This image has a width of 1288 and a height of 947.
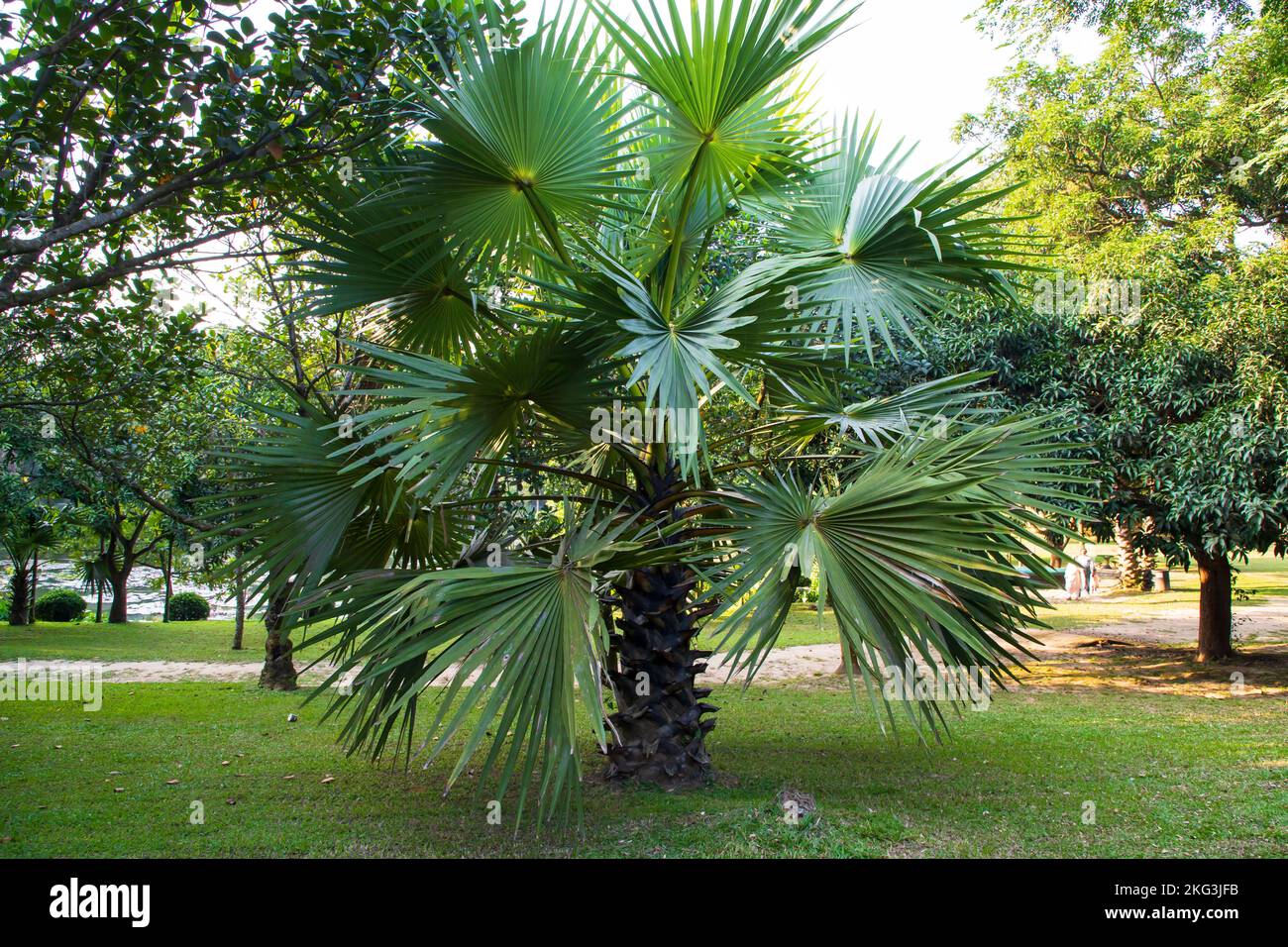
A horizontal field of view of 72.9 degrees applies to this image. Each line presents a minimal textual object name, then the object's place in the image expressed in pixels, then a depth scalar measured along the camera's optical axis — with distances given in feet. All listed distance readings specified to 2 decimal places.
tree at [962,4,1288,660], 30.12
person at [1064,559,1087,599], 78.08
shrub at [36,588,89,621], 69.62
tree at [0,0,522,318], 14.42
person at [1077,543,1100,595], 78.28
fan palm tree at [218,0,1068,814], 12.71
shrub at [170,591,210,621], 76.33
